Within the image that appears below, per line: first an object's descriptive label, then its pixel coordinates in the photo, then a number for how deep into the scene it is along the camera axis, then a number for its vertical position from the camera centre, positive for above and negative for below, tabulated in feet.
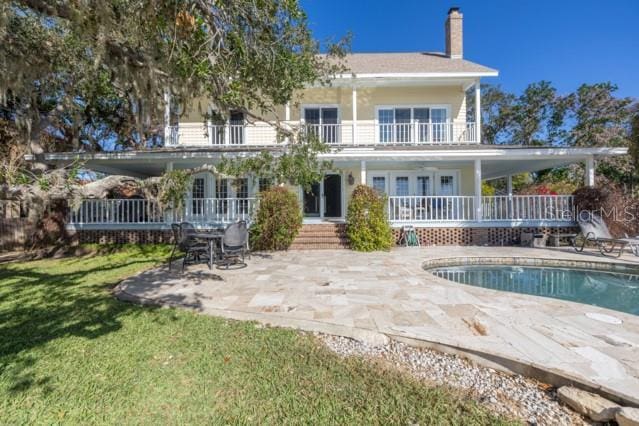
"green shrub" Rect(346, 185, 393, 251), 31.32 -1.41
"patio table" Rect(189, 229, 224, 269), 22.13 -2.02
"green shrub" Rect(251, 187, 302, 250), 31.12 -1.08
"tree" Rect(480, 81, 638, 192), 59.77 +21.37
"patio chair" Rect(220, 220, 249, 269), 22.49 -2.36
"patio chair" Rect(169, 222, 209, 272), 22.69 -2.62
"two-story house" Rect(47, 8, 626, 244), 35.24 +6.42
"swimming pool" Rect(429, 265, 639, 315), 17.92 -5.50
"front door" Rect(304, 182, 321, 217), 44.65 +1.19
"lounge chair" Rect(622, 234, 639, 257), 26.51 -3.54
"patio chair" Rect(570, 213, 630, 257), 28.94 -2.74
